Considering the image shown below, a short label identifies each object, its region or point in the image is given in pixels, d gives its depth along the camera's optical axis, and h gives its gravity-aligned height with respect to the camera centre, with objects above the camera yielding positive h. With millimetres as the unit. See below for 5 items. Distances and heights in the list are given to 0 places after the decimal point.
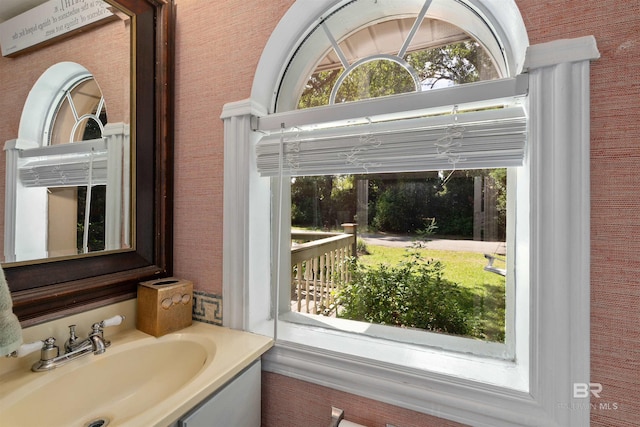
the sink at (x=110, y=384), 700 -496
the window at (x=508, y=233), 668 -61
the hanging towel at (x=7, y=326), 597 -247
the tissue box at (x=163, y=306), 973 -334
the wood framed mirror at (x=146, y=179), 918 +132
